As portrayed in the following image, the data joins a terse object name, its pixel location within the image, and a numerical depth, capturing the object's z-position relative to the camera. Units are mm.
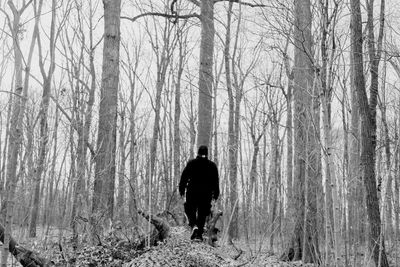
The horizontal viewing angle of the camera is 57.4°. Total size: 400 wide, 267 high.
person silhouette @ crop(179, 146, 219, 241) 5750
